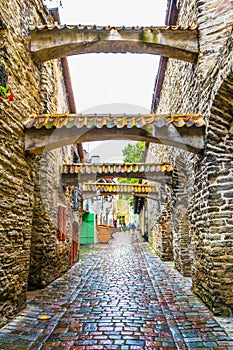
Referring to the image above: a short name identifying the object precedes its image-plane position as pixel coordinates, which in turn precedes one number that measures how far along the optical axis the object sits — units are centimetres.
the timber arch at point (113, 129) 458
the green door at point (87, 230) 1689
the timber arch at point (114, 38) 518
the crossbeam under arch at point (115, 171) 793
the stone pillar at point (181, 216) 703
